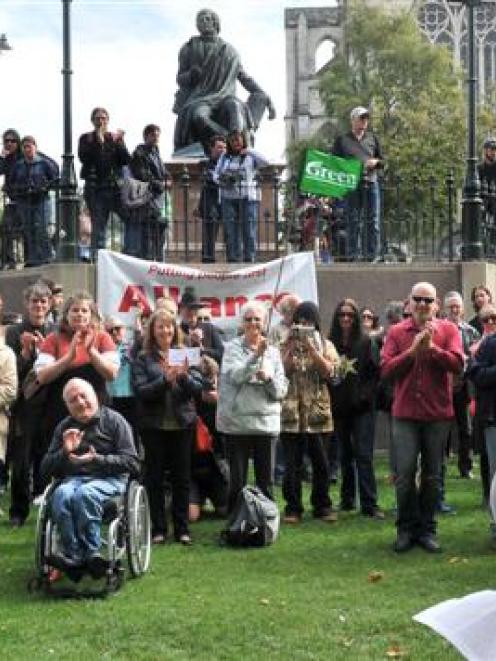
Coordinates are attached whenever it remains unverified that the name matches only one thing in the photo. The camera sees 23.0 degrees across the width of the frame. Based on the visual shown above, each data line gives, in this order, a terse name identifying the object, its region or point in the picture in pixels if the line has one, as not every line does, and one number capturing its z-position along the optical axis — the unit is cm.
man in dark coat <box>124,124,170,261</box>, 1405
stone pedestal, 1510
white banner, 1305
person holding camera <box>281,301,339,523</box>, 991
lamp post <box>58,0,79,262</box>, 1370
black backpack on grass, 884
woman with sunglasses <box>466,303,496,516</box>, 912
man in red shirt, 876
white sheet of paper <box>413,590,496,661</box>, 328
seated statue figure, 1670
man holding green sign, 1427
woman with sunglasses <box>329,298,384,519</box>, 1012
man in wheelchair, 748
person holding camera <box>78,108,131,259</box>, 1409
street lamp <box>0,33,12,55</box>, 2305
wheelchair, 747
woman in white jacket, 928
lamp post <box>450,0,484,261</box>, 1473
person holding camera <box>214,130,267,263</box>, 1415
